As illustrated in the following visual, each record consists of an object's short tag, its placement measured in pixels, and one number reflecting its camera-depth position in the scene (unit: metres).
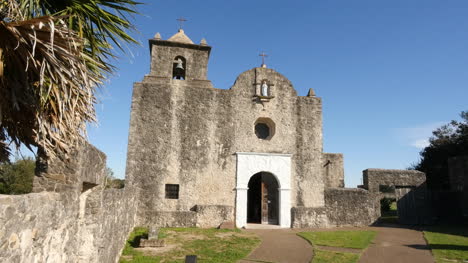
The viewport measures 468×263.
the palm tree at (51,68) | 3.77
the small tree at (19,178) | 19.41
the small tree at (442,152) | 23.08
